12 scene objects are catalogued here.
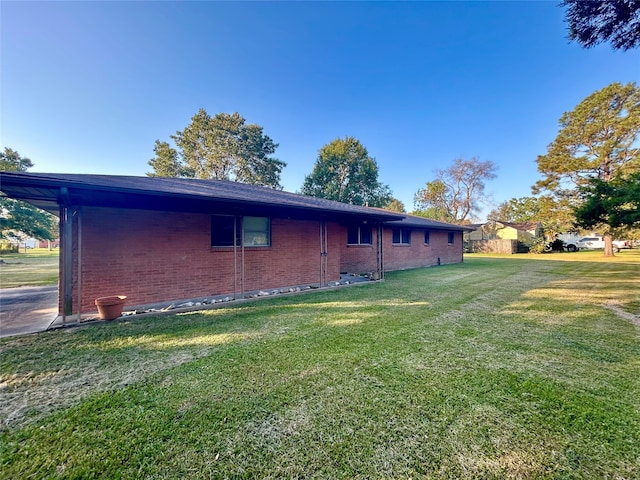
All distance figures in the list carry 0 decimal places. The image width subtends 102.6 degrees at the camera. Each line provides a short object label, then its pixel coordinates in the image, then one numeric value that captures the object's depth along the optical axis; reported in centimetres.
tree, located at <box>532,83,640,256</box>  2014
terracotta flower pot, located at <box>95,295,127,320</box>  502
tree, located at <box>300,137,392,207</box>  2991
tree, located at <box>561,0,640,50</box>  459
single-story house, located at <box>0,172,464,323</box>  495
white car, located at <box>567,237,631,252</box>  3456
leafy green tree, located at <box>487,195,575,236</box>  2327
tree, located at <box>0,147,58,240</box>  2097
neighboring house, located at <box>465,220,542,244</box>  3050
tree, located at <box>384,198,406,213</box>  4833
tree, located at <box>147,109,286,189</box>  2505
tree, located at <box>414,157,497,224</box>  3541
